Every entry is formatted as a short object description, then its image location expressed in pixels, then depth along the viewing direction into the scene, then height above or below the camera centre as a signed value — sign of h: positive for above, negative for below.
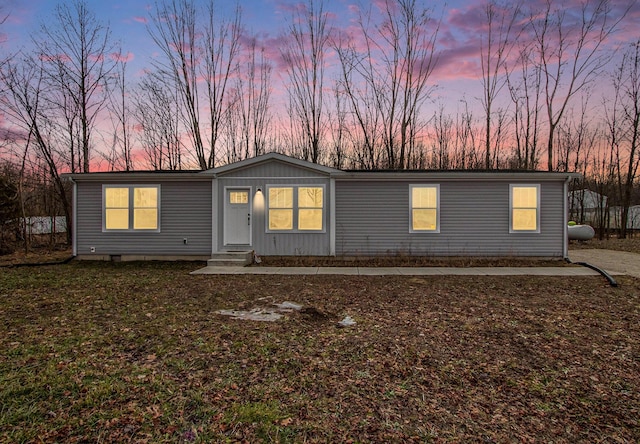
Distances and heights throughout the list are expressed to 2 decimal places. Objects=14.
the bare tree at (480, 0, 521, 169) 17.62 +9.17
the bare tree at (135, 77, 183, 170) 17.75 +4.99
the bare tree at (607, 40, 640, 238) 18.31 +6.03
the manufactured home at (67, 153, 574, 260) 10.09 +0.22
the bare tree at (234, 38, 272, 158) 18.17 +6.63
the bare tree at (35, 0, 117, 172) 14.90 +7.13
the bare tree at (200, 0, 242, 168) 17.34 +8.19
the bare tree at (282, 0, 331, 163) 17.69 +8.39
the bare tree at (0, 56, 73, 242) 13.45 +4.52
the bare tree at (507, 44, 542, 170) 17.97 +6.25
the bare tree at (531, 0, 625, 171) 16.81 +8.86
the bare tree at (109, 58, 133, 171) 17.19 +5.04
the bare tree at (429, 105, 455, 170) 19.31 +4.74
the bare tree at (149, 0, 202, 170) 17.02 +8.76
